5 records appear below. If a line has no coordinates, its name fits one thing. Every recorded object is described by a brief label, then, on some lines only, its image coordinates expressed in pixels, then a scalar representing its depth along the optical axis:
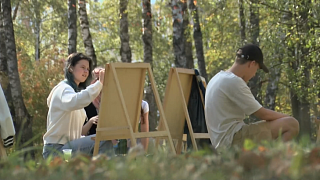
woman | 9.84
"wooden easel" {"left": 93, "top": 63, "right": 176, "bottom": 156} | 10.10
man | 9.17
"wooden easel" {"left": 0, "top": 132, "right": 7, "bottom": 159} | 6.19
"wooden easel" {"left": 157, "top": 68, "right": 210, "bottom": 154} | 11.96
